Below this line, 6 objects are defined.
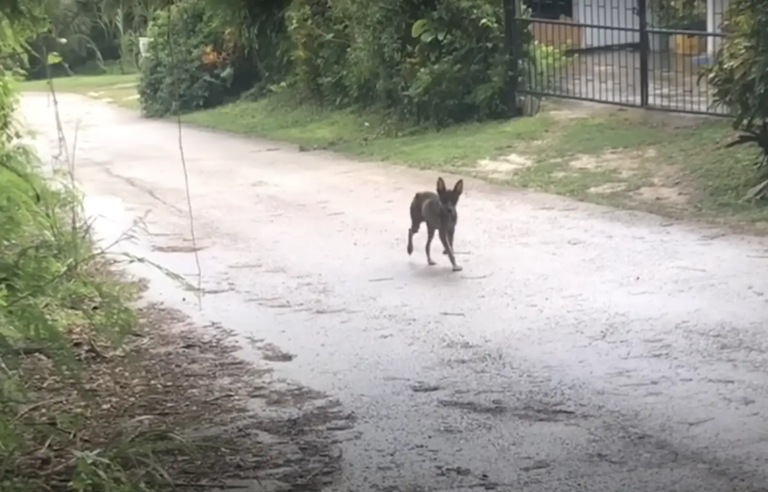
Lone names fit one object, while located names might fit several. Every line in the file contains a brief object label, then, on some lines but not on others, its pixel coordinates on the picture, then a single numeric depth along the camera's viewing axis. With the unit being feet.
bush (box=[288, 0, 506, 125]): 57.31
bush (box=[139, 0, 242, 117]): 76.02
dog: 31.37
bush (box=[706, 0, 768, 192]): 38.19
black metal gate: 53.47
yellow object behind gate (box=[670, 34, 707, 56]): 58.95
